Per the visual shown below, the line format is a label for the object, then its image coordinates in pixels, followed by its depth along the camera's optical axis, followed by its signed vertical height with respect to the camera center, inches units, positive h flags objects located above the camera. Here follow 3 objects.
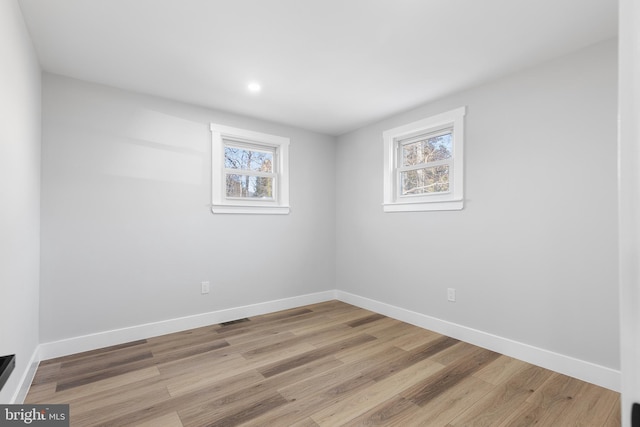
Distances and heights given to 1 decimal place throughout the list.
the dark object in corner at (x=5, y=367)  29.7 -15.0
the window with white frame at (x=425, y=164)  118.5 +21.0
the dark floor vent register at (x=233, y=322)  132.6 -46.1
